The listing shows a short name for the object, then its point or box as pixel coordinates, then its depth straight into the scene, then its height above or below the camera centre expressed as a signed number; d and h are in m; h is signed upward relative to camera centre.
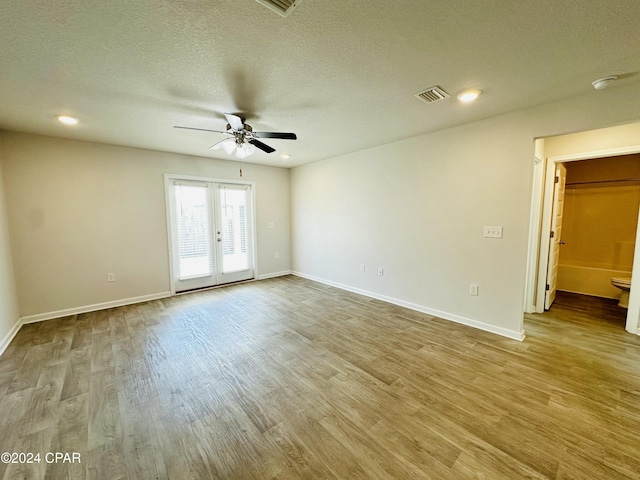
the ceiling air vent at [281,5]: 1.29 +1.12
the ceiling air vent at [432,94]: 2.21 +1.14
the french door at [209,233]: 4.56 -0.28
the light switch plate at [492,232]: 2.91 -0.17
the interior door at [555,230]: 3.49 -0.19
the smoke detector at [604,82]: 2.00 +1.11
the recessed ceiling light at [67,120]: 2.76 +1.11
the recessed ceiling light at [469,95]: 2.27 +1.13
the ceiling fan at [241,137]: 2.57 +0.88
